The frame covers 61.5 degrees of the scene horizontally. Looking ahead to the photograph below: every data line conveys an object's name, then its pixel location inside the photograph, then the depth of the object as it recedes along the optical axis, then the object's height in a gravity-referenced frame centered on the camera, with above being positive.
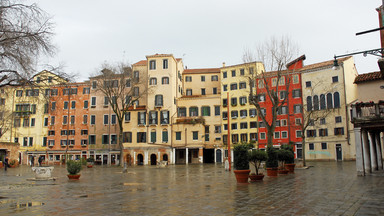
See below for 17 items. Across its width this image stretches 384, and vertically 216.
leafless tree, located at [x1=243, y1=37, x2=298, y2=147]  28.02 +6.83
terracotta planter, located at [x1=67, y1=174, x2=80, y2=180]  21.71 -2.12
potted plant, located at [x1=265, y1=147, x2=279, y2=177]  20.68 -1.32
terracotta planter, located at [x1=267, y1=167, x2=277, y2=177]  20.84 -1.84
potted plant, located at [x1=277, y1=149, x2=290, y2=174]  22.91 -0.96
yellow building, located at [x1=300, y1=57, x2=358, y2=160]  49.47 +5.15
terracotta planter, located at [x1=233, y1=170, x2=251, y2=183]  16.43 -1.59
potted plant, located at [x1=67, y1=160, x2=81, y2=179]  21.71 -1.53
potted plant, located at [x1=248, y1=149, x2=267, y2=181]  17.62 -0.74
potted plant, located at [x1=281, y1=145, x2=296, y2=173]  24.62 -1.58
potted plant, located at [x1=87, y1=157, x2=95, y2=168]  48.22 -2.73
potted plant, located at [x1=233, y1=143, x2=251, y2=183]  16.38 -0.87
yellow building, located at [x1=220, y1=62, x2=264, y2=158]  57.34 +6.33
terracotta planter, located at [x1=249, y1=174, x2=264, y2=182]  17.61 -1.84
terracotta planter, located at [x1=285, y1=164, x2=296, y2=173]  24.73 -1.81
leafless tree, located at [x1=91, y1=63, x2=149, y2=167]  47.89 +10.27
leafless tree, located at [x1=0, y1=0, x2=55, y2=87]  12.45 +4.07
